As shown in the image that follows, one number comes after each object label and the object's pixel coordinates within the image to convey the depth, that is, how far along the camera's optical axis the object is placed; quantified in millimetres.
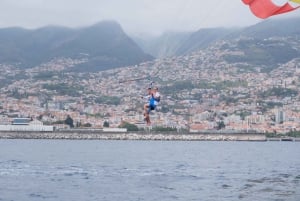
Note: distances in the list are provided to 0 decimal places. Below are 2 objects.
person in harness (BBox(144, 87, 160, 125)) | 29594
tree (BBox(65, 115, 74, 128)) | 170625
